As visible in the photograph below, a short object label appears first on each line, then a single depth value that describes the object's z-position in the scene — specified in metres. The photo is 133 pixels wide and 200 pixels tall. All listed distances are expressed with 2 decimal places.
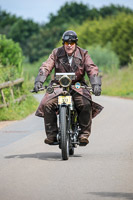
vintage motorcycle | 17.92
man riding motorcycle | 18.78
